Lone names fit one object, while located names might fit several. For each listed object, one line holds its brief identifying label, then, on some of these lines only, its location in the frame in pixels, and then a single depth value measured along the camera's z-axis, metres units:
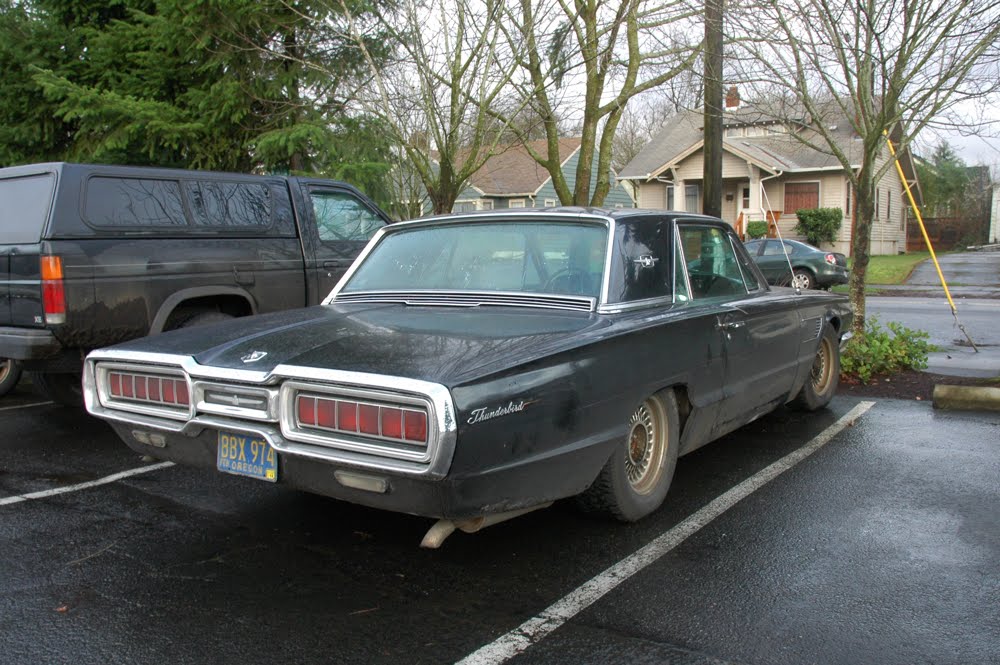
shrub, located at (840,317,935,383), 8.29
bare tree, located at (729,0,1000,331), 7.36
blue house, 37.66
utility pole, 8.70
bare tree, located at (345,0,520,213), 9.79
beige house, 31.19
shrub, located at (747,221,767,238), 30.94
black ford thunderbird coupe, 3.14
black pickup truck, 5.96
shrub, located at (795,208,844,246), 31.05
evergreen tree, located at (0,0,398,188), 12.29
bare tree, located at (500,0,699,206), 10.33
